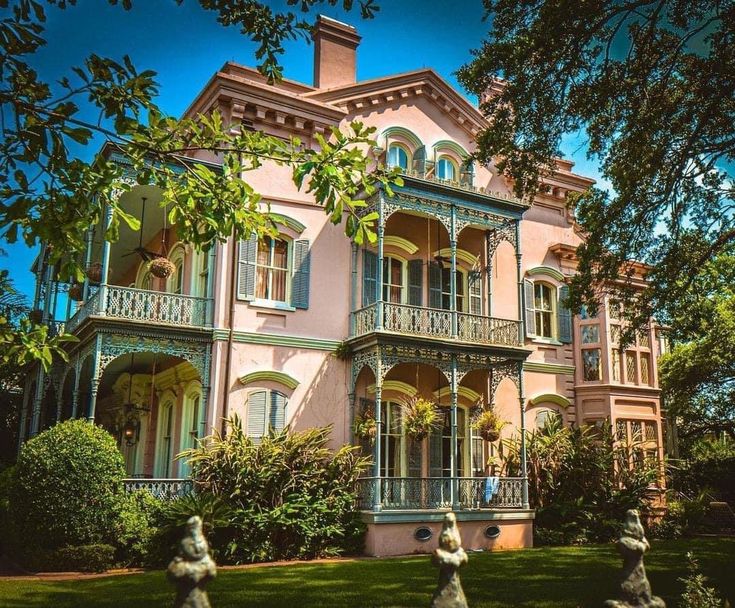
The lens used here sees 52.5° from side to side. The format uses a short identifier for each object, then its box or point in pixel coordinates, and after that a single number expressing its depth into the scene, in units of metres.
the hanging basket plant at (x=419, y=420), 16.23
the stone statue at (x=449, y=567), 5.56
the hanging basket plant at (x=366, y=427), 16.17
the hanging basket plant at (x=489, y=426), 17.41
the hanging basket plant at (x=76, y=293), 16.75
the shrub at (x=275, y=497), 13.70
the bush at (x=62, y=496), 12.47
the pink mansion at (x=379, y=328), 15.98
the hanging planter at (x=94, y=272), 15.51
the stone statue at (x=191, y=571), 4.68
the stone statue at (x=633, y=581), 6.07
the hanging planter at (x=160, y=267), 14.67
